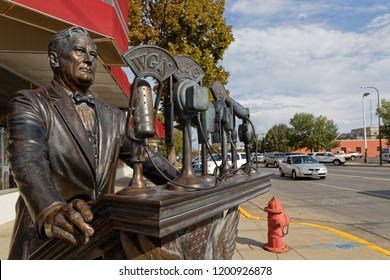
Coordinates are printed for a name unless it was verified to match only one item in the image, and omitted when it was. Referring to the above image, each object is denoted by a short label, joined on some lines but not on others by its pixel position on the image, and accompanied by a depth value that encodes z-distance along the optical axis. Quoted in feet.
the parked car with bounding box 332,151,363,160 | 127.52
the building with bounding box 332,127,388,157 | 190.70
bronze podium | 3.37
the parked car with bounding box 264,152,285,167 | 97.71
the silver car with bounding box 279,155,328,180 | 52.04
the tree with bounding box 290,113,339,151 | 167.22
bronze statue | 3.85
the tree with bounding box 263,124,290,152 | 190.70
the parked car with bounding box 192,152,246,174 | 47.66
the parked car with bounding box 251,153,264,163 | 127.39
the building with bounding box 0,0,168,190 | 15.12
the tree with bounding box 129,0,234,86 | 40.37
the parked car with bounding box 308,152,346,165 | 100.03
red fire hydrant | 15.80
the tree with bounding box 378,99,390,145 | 99.25
